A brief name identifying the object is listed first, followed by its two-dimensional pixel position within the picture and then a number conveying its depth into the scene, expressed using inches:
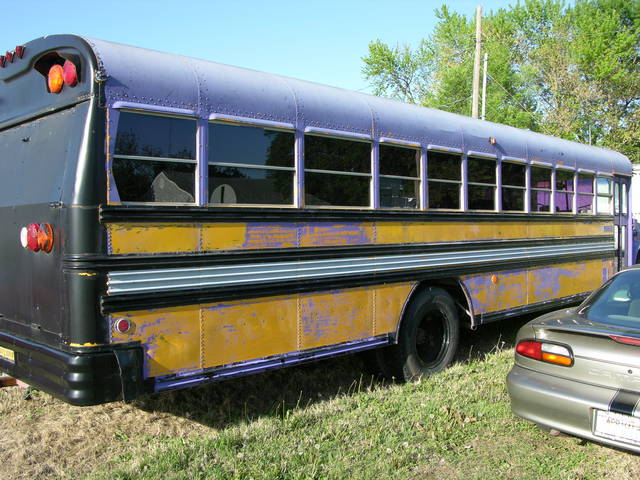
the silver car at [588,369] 123.4
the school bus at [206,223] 130.0
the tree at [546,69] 1054.4
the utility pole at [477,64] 682.2
